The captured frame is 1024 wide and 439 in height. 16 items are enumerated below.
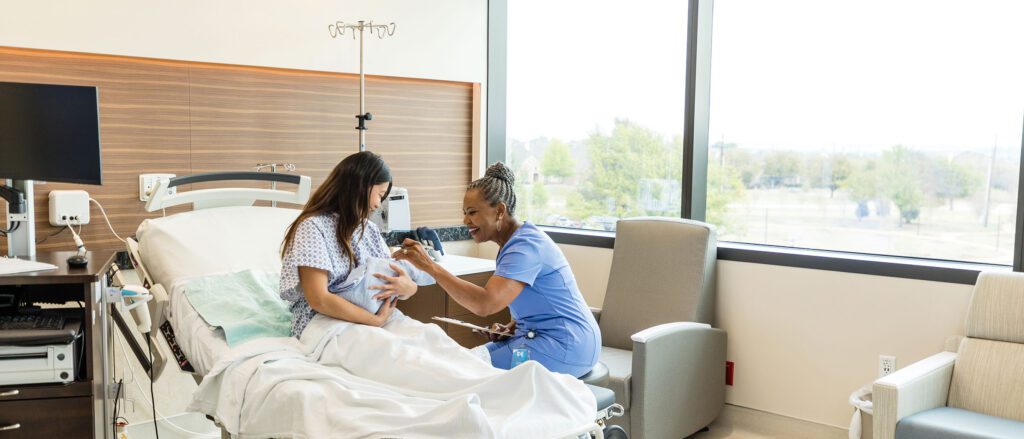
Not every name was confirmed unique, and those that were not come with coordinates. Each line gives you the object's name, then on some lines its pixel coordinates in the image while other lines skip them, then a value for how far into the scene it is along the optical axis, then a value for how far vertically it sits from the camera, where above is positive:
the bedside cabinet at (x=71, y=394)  2.24 -0.65
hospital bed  2.55 -0.32
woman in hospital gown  2.47 -0.26
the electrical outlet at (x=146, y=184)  3.38 -0.13
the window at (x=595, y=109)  4.13 +0.27
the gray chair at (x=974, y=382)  2.67 -0.70
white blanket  1.89 -0.56
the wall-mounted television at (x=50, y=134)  2.50 +0.05
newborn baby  2.56 -0.39
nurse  2.66 -0.40
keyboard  2.30 -0.47
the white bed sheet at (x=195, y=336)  2.46 -0.54
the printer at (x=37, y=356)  2.24 -0.55
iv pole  3.81 +0.56
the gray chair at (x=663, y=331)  3.15 -0.68
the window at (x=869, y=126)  3.26 +0.17
